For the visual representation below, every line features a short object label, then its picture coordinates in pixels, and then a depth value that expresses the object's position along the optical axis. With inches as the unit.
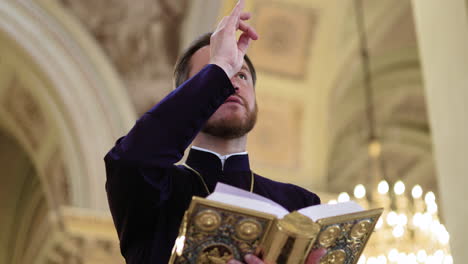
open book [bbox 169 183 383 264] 118.3
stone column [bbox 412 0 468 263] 254.4
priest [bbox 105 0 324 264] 128.6
